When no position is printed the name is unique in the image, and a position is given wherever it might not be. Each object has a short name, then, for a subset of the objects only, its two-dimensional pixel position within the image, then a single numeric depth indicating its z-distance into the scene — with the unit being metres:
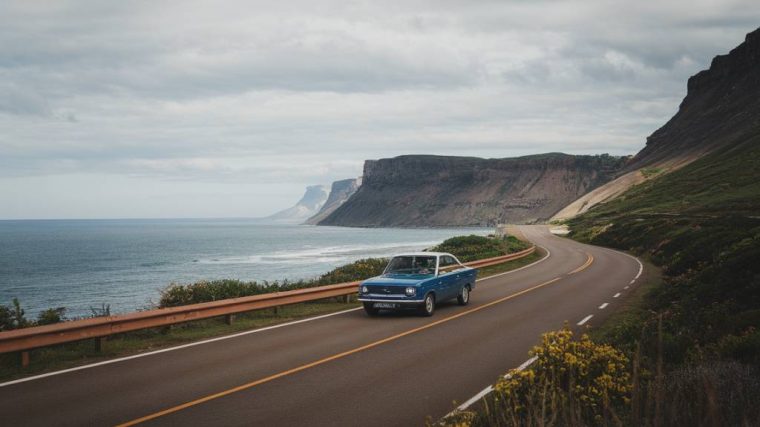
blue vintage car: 15.30
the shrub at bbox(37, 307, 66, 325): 13.84
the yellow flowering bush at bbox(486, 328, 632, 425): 6.46
